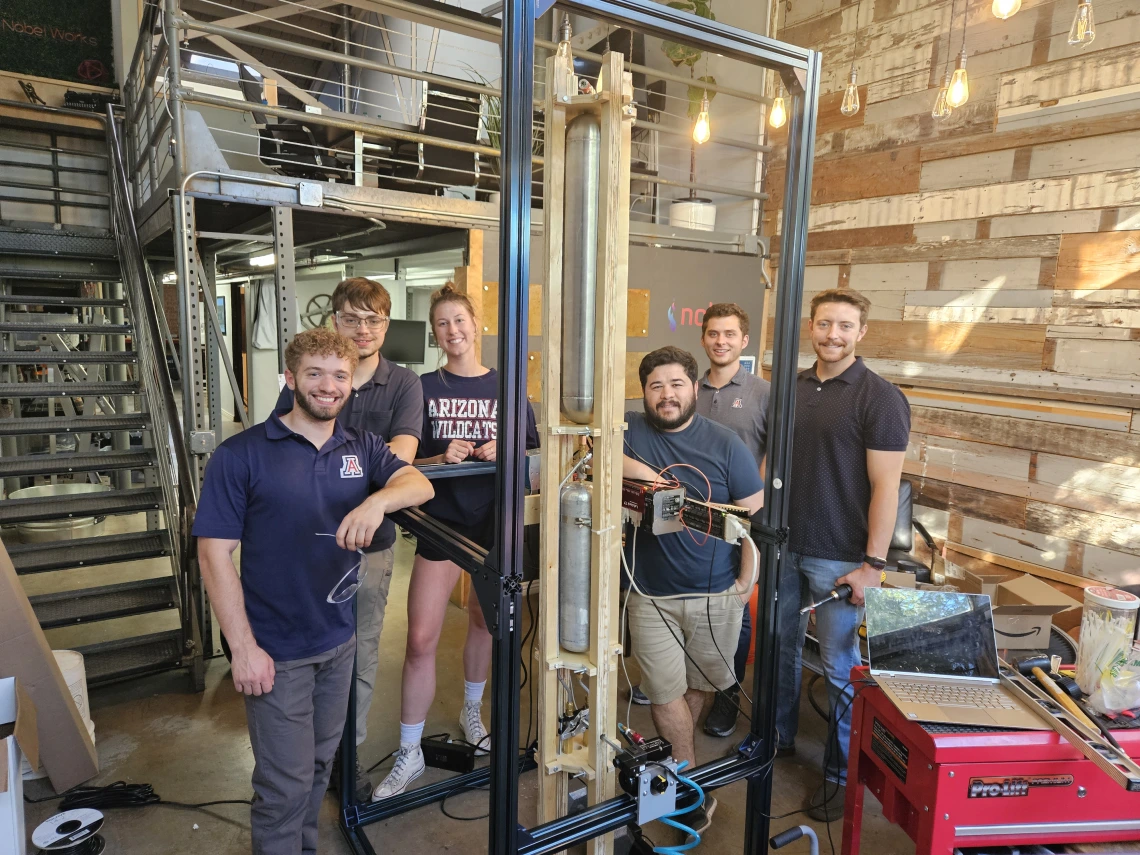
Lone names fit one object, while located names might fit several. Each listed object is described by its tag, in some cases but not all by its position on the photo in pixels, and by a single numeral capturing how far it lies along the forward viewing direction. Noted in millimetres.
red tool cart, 1526
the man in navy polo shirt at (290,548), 1666
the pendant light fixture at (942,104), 3174
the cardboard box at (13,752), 1820
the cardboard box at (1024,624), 2498
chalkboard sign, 6035
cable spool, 2109
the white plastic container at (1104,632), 1630
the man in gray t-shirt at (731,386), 2793
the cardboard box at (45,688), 2242
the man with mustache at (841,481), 2387
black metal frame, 1239
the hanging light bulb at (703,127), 4117
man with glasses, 2355
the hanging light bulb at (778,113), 3508
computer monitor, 5359
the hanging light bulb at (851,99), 3508
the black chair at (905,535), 3412
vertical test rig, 1323
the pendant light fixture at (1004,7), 2673
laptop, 1779
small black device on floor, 2566
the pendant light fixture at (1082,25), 2520
